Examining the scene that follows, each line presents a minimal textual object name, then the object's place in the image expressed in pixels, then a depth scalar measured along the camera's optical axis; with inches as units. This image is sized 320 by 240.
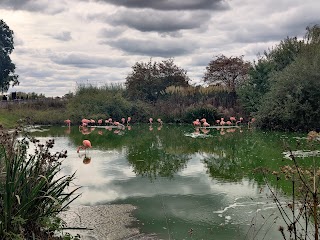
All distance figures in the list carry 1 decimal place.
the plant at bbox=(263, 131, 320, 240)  71.4
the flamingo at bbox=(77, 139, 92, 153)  398.7
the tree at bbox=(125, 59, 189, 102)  1017.8
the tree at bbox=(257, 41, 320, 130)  589.8
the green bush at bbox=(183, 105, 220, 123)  808.6
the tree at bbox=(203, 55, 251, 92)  1133.0
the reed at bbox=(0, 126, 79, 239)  119.0
